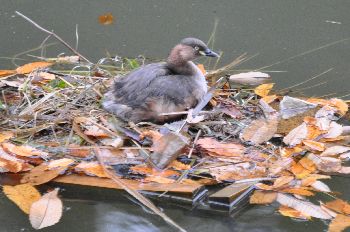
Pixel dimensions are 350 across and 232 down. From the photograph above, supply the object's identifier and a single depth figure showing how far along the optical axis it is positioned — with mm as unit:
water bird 8164
